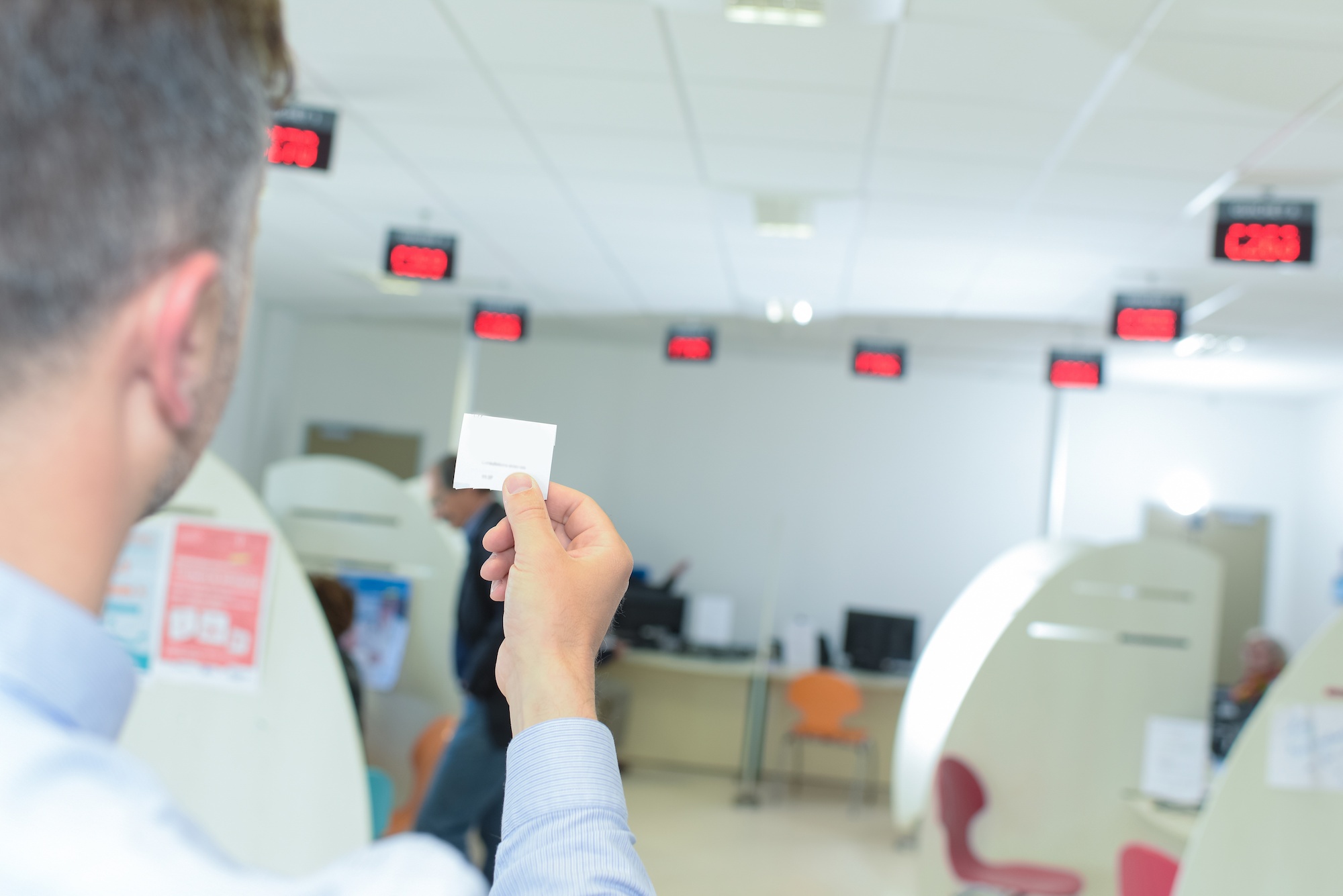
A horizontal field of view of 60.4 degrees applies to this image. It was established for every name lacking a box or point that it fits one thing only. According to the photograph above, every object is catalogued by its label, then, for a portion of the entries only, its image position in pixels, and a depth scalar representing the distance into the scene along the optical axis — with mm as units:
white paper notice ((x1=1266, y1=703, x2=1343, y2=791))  2717
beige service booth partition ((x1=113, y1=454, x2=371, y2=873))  2371
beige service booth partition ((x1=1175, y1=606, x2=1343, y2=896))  2678
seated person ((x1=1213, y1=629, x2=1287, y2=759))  5449
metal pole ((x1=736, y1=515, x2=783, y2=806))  7266
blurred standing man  3295
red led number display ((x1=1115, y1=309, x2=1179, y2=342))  6254
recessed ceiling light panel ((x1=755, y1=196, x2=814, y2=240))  5363
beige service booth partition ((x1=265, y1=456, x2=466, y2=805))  5129
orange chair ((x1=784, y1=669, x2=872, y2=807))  7242
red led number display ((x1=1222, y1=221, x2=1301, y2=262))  4613
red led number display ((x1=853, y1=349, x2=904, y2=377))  8219
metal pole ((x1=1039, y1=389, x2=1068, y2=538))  10117
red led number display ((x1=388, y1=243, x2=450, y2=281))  6082
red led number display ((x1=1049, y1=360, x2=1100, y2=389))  7648
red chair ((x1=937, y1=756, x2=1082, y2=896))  4102
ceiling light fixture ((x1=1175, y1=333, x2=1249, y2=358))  7832
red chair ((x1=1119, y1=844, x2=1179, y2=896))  3096
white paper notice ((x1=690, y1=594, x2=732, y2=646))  8648
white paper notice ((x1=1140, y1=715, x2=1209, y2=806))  4207
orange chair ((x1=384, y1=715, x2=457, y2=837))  4074
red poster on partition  2398
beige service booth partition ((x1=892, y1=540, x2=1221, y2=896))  4219
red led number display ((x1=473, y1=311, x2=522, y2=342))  8047
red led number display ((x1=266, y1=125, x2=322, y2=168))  4426
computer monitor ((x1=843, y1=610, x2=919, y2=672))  8430
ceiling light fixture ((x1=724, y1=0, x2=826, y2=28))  3297
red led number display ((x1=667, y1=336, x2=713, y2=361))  8328
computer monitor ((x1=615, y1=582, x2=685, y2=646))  8266
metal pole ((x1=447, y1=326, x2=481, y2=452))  10242
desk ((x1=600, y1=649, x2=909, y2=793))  7828
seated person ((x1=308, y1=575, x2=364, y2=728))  3875
